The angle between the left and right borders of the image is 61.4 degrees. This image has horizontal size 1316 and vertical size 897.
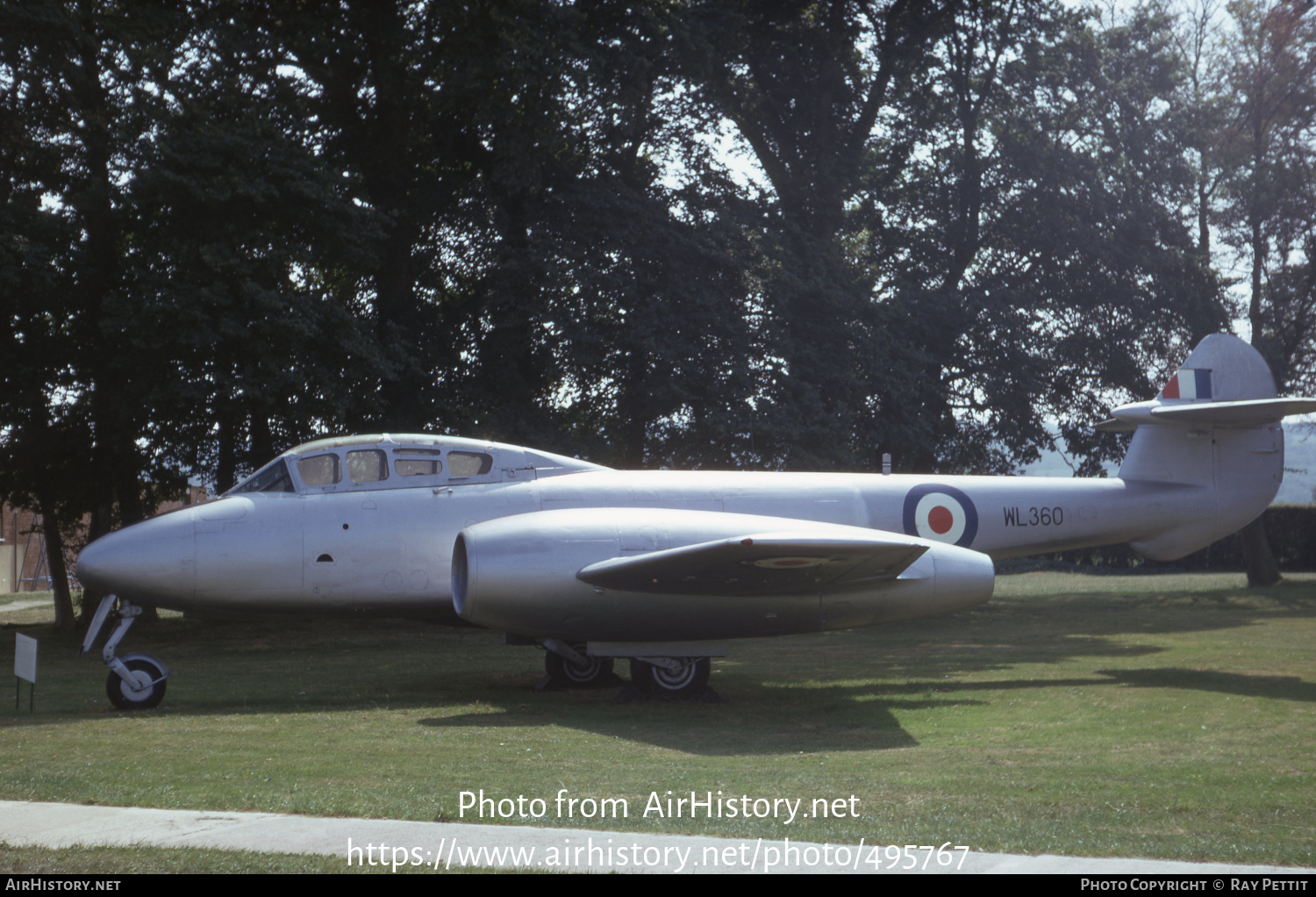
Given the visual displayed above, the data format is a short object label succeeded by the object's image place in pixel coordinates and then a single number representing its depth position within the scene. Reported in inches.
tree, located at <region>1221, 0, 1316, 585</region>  1082.1
